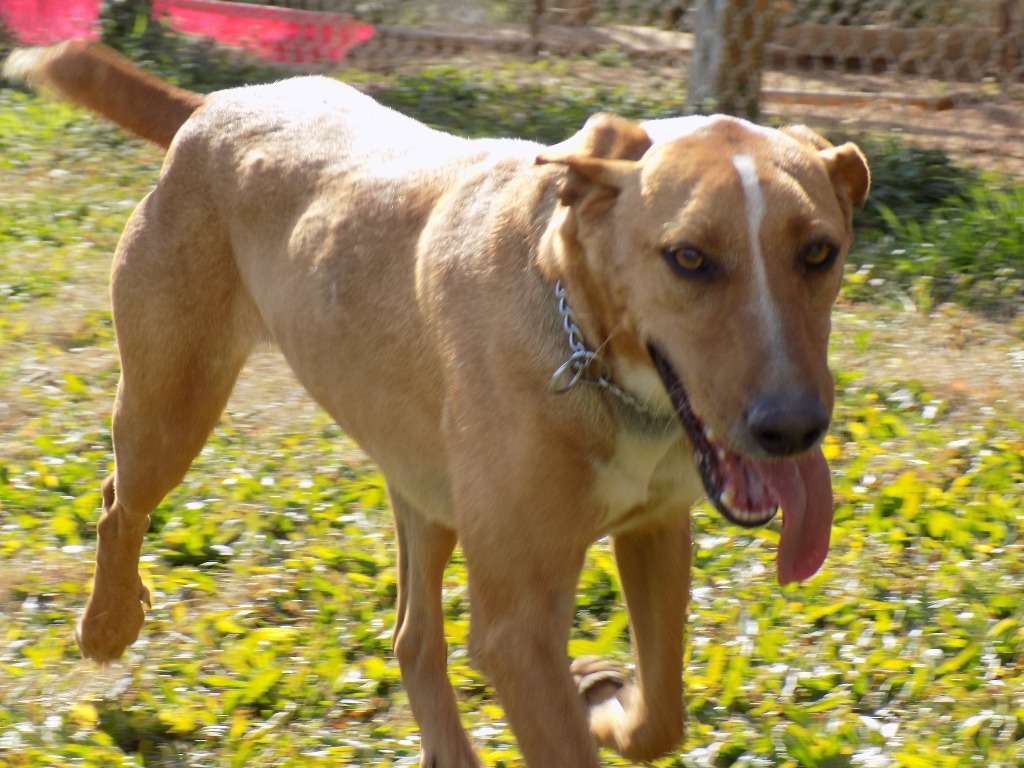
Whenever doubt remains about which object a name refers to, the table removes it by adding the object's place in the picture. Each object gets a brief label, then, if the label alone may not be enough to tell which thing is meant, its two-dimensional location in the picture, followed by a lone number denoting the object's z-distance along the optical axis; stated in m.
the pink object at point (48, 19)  9.48
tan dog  2.53
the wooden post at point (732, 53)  7.46
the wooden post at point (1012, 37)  8.11
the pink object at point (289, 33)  9.50
